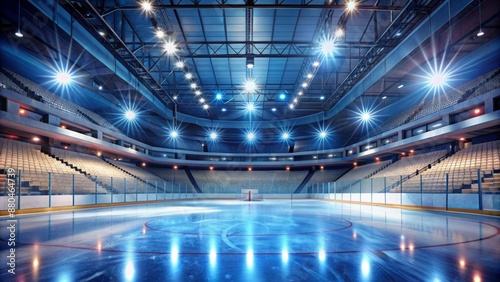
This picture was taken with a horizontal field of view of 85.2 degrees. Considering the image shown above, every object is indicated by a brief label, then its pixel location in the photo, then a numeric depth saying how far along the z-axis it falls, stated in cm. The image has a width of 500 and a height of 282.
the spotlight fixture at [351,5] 1182
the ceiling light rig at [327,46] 1198
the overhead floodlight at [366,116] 2933
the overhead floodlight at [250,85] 2111
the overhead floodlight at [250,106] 2989
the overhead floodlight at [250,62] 1684
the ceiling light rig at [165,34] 1215
